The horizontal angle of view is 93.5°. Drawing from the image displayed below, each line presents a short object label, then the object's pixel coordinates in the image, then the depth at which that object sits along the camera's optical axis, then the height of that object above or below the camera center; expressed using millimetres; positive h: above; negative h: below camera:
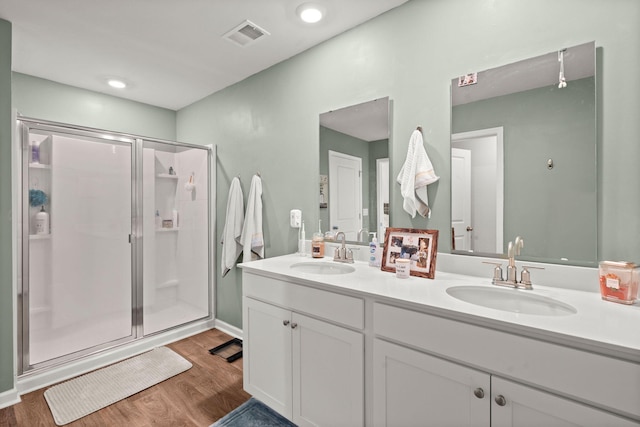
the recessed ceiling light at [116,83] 2812 +1227
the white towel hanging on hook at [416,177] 1636 +191
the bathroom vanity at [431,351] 852 -504
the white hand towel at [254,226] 2500 -116
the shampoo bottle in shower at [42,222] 2180 -72
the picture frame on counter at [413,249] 1531 -198
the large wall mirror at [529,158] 1246 +249
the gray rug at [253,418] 1689 -1189
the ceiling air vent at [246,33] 1984 +1230
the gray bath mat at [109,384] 1842 -1189
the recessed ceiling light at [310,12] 1789 +1225
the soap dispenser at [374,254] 1782 -248
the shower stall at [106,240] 2158 -234
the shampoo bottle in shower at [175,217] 2885 -46
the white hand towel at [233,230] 2652 -162
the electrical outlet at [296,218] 2279 -44
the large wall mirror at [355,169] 1858 +283
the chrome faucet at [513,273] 1289 -268
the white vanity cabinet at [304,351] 1353 -707
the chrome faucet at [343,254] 1923 -269
